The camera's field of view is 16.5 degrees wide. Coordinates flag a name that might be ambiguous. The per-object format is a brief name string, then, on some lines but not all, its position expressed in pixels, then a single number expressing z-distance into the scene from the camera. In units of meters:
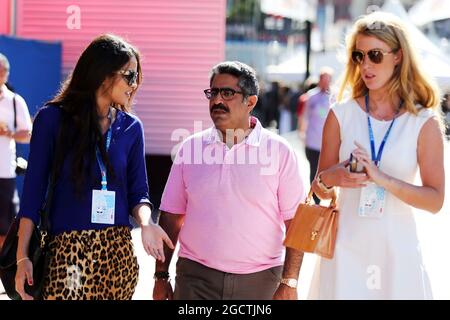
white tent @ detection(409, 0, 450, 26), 29.08
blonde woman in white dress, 6.28
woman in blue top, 6.27
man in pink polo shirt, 6.98
